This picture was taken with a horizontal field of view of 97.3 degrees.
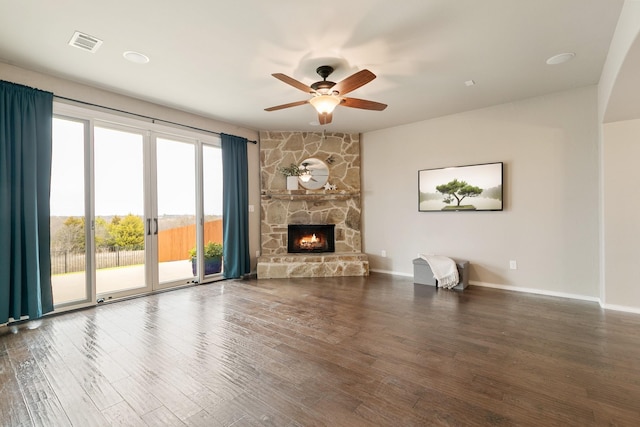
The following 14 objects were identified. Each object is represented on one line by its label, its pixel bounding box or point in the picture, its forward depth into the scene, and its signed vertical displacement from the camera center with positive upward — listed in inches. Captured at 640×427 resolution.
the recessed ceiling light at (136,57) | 113.6 +65.1
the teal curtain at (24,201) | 117.1 +6.7
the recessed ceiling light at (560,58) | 115.2 +62.6
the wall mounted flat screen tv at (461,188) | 173.2 +13.6
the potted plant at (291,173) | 219.9 +30.6
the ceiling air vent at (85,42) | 102.2 +65.2
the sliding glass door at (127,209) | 139.5 +3.3
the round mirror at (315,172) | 224.7 +31.6
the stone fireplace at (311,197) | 223.9 +11.8
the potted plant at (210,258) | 192.5 -31.6
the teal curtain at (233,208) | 203.0 +3.6
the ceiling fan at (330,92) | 107.1 +49.8
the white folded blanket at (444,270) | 171.6 -38.1
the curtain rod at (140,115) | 137.6 +57.0
